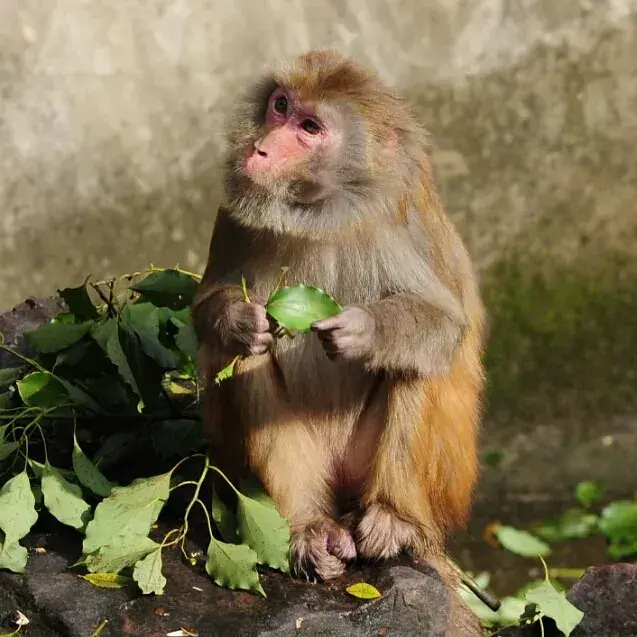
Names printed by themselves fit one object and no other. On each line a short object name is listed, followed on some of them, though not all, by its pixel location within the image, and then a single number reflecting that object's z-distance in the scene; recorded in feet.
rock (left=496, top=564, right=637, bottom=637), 26.66
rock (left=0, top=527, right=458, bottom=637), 23.99
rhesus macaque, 24.79
